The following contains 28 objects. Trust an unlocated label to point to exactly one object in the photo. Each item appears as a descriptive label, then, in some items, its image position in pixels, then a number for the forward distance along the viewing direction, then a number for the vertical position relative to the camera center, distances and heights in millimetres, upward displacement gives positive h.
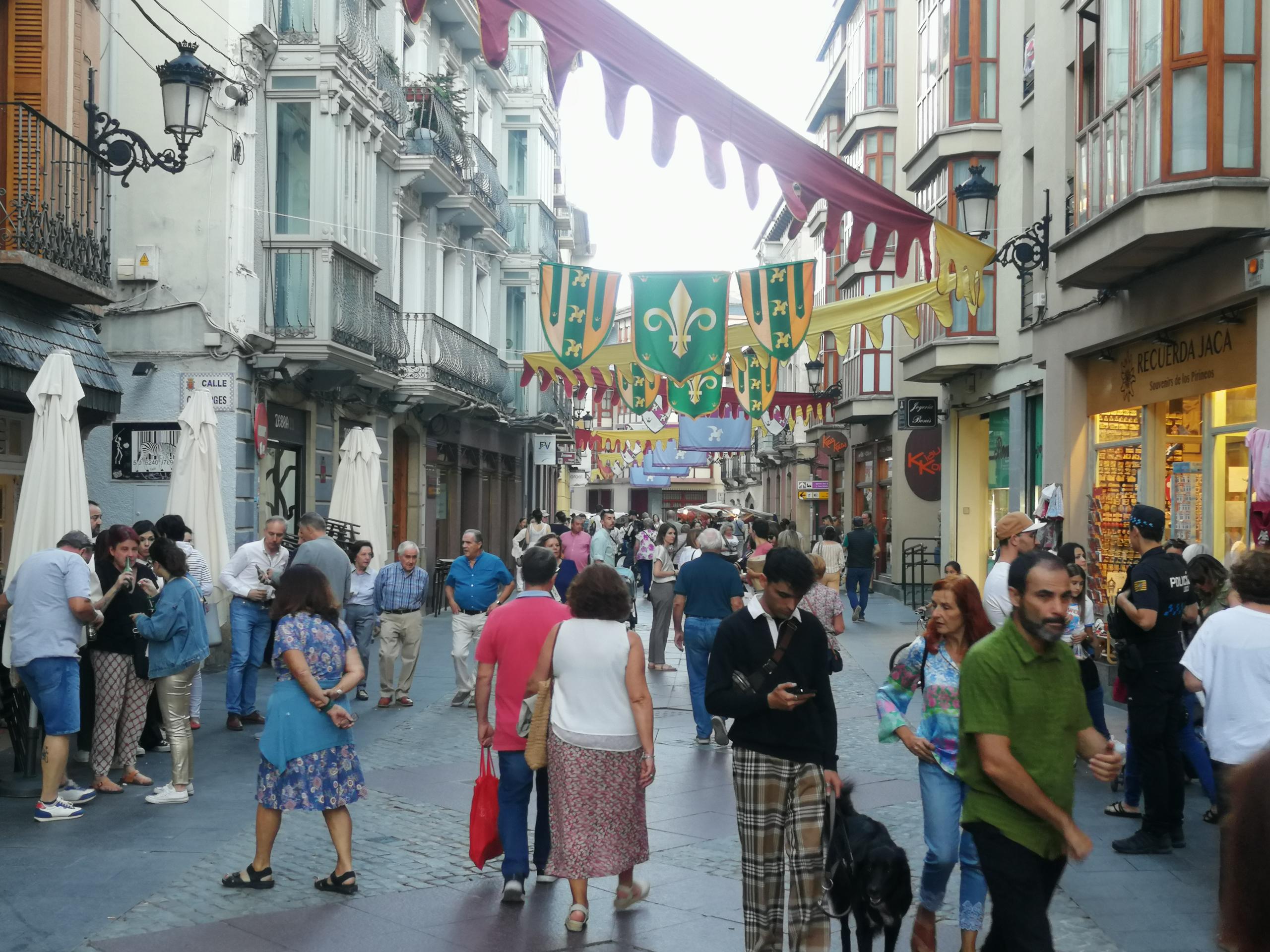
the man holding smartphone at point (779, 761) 5406 -1069
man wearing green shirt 4348 -831
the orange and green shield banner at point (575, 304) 16734 +2192
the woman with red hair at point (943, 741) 5637 -1037
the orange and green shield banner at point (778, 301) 15523 +2095
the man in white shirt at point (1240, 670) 5879 -762
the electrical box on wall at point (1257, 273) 11391 +1814
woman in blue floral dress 6754 -1211
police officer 7797 -1062
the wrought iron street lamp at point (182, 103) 12203 +3359
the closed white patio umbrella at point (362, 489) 17938 -56
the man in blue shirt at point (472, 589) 13594 -1007
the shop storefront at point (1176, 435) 12766 +581
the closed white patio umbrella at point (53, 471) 9938 +86
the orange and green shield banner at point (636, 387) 22453 +1701
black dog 5164 -1460
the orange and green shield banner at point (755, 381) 21406 +1667
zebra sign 17031 +435
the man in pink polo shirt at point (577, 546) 20531 -886
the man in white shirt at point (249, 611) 12109 -1145
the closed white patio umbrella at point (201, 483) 13391 +2
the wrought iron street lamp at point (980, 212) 14883 +2994
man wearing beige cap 8609 -401
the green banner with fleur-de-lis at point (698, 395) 20922 +1427
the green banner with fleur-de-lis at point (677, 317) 16219 +1988
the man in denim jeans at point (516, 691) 6812 -1029
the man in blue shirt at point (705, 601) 11383 -932
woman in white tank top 6277 -1189
